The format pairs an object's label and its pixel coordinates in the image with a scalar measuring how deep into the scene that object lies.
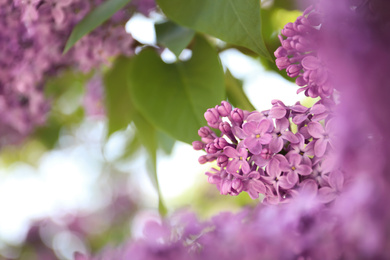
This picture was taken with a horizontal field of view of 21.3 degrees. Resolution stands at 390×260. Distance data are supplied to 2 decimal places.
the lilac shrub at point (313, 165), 0.37
